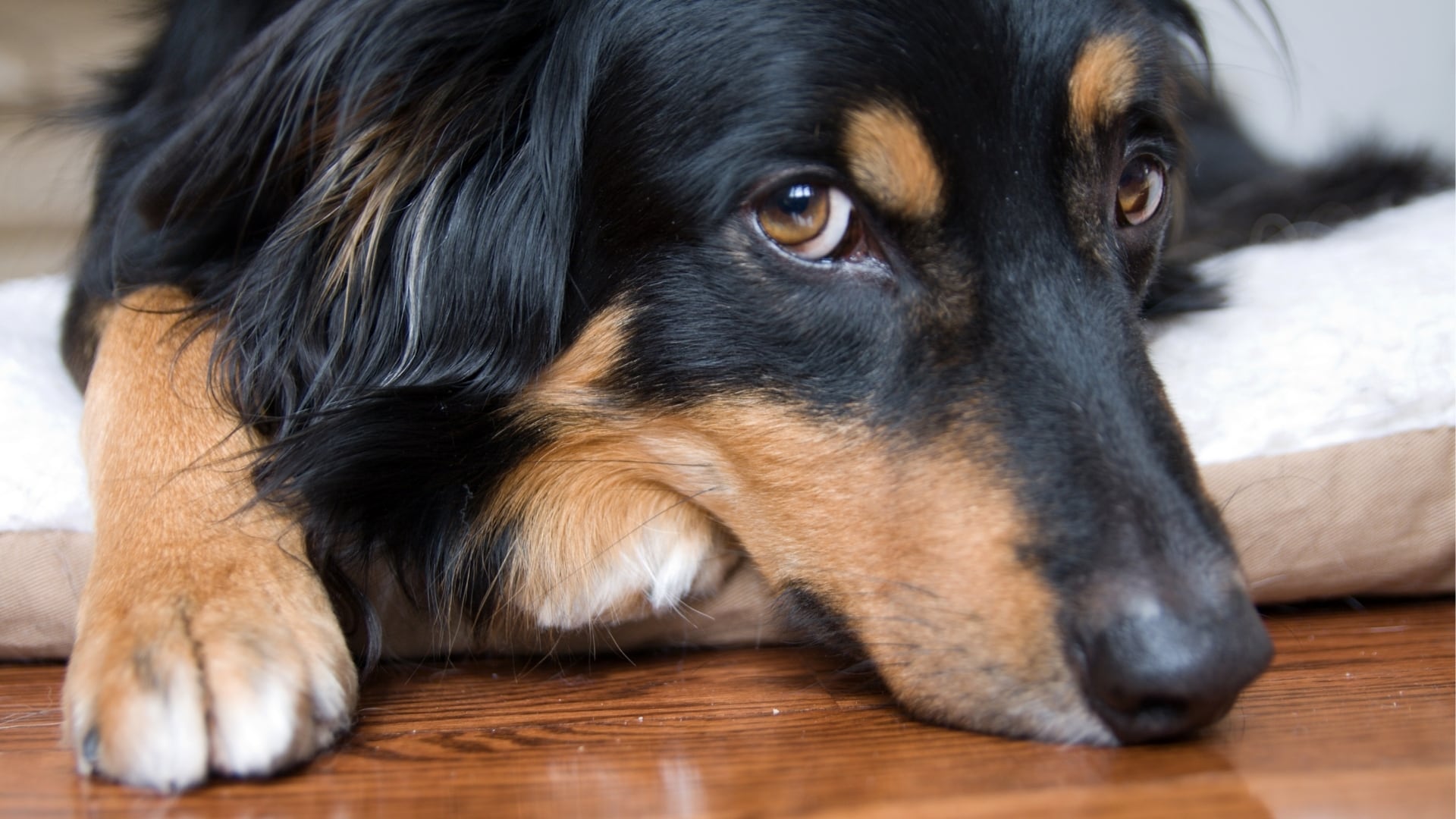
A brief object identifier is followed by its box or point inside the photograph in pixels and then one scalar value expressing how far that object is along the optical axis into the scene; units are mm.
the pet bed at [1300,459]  855
